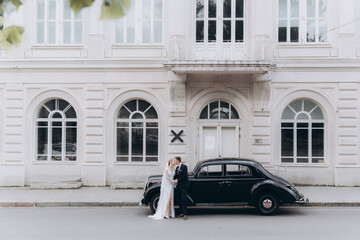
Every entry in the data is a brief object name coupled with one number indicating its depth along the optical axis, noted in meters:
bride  10.47
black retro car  10.64
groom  10.39
